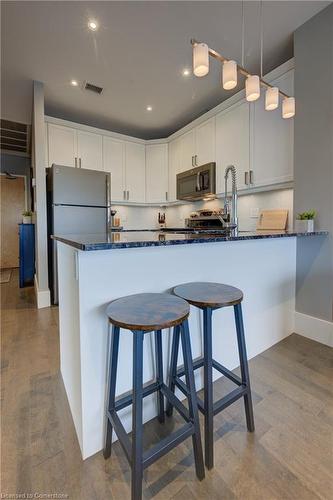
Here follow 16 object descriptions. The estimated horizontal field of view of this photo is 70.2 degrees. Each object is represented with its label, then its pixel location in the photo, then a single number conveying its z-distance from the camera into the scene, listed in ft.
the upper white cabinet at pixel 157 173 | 14.30
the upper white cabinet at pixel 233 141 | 9.27
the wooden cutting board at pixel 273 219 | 8.60
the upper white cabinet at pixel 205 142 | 10.87
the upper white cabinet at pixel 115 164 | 13.19
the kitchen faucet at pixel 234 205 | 6.06
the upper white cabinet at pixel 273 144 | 7.79
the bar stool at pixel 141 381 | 2.65
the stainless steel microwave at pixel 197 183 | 10.82
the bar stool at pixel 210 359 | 3.31
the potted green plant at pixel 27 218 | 13.67
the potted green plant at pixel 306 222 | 6.50
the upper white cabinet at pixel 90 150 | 12.30
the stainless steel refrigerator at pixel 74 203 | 10.02
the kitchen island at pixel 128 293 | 3.32
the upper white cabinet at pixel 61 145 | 11.51
